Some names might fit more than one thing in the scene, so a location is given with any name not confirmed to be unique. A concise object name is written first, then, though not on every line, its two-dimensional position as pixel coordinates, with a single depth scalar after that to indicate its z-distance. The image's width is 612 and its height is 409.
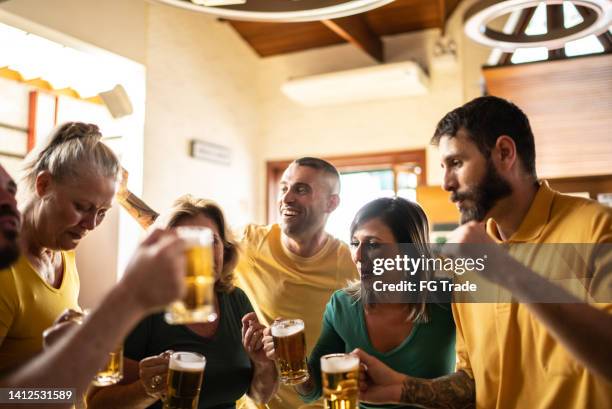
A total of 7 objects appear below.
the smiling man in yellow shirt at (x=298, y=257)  1.65
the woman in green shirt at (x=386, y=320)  1.24
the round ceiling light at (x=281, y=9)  1.05
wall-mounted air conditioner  3.49
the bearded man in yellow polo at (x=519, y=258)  1.06
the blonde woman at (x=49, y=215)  1.01
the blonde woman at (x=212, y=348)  1.19
